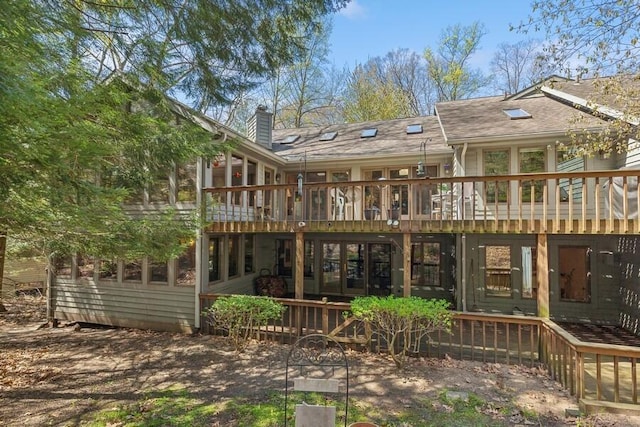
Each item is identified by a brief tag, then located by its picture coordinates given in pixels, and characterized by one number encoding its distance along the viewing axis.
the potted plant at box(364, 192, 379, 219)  9.34
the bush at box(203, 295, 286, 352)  6.84
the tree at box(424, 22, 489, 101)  19.61
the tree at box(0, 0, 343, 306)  3.33
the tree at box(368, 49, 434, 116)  20.98
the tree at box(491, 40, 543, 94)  19.55
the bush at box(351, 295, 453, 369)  5.78
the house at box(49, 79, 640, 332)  7.58
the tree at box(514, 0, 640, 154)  5.67
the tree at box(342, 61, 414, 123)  19.42
